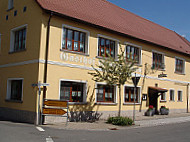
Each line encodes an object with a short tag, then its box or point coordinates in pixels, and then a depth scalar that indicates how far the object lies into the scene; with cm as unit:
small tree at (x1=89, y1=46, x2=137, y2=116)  1434
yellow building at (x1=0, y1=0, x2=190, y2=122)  1399
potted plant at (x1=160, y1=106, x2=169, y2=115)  2111
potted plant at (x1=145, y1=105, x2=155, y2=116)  1955
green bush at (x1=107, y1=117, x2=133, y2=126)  1386
